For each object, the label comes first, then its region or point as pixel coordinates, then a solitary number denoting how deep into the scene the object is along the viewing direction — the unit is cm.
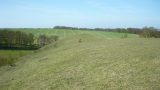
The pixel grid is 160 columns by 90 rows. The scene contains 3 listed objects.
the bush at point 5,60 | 3248
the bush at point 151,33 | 4778
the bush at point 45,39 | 6584
